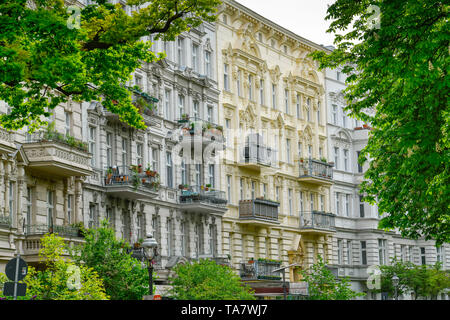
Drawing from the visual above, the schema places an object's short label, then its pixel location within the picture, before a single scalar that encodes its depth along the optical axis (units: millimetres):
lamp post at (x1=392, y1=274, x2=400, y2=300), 57881
